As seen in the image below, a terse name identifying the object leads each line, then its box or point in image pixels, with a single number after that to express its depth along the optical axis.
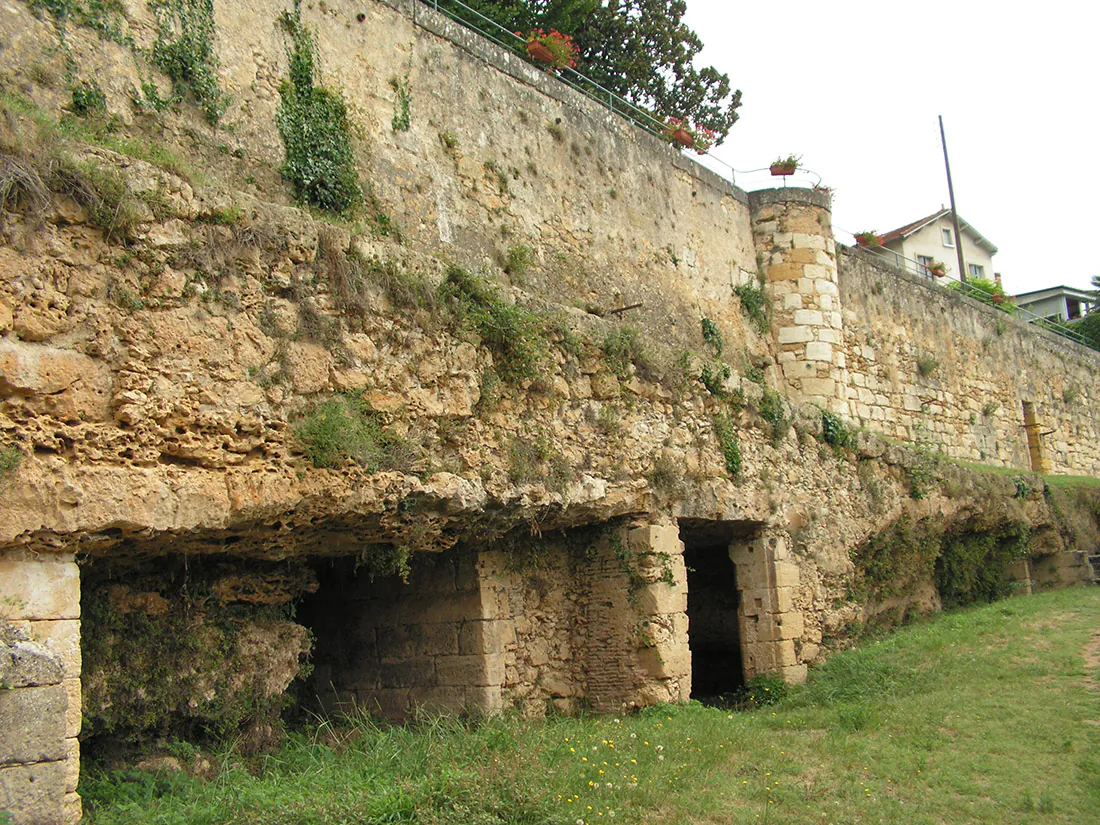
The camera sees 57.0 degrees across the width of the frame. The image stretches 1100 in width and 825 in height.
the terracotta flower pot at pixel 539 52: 14.68
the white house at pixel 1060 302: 44.62
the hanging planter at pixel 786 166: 18.38
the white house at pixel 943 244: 37.56
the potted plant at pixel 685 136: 17.14
